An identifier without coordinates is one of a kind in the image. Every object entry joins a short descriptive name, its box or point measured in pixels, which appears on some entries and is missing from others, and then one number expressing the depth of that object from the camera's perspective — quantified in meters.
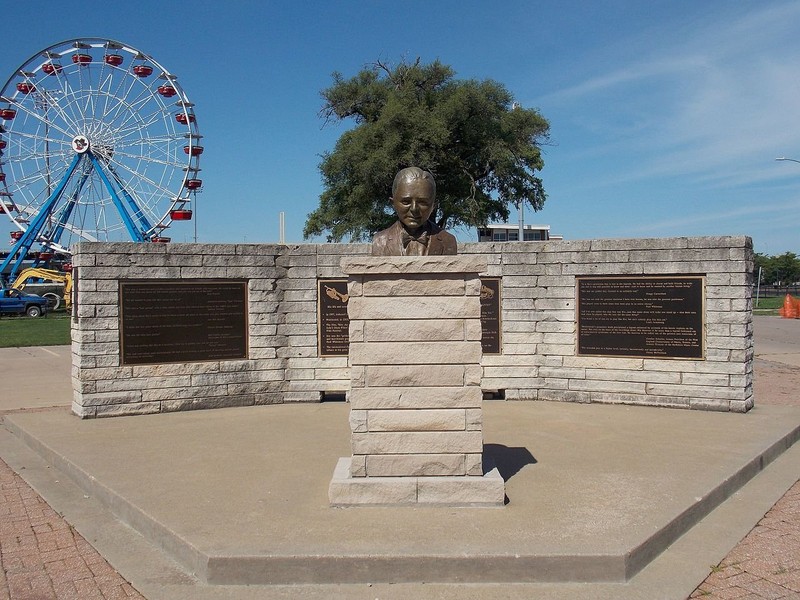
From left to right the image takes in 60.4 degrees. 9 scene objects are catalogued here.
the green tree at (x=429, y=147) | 29.66
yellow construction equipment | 42.31
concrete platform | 4.20
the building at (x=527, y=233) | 87.43
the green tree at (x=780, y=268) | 81.75
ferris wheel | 30.50
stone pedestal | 5.18
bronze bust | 5.57
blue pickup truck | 36.81
